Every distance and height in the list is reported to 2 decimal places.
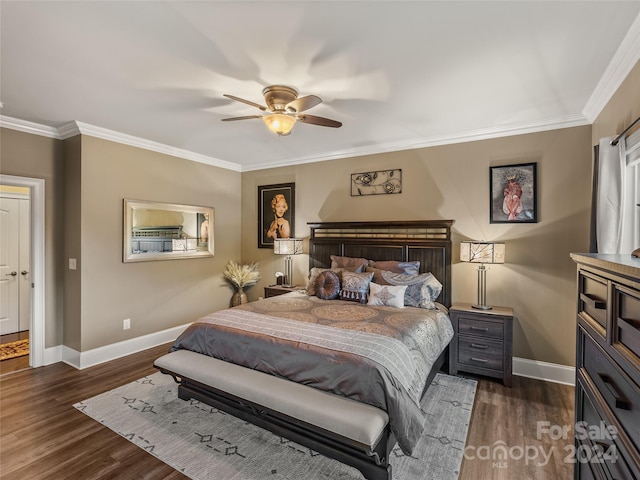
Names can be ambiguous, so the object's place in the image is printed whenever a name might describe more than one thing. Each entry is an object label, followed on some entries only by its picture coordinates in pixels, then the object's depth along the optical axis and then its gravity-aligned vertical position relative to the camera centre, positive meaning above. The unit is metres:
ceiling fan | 2.56 +1.05
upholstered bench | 1.86 -1.10
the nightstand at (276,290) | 4.67 -0.75
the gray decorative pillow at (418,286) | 3.49 -0.52
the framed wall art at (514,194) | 3.46 +0.51
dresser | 0.99 -0.48
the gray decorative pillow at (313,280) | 4.06 -0.53
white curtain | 2.27 +0.32
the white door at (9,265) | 4.82 -0.42
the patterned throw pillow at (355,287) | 3.68 -0.55
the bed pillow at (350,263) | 4.11 -0.32
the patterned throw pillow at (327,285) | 3.80 -0.56
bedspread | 2.00 -0.81
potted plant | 5.41 -0.65
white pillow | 3.45 -0.61
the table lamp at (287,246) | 4.82 -0.11
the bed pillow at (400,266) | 3.81 -0.33
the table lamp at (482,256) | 3.35 -0.17
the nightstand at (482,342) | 3.24 -1.06
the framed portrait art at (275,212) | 5.24 +0.44
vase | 5.43 -1.01
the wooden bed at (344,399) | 1.92 -1.04
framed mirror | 4.11 +0.10
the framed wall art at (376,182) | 4.28 +0.79
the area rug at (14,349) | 4.02 -1.47
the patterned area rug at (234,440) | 2.09 -1.50
